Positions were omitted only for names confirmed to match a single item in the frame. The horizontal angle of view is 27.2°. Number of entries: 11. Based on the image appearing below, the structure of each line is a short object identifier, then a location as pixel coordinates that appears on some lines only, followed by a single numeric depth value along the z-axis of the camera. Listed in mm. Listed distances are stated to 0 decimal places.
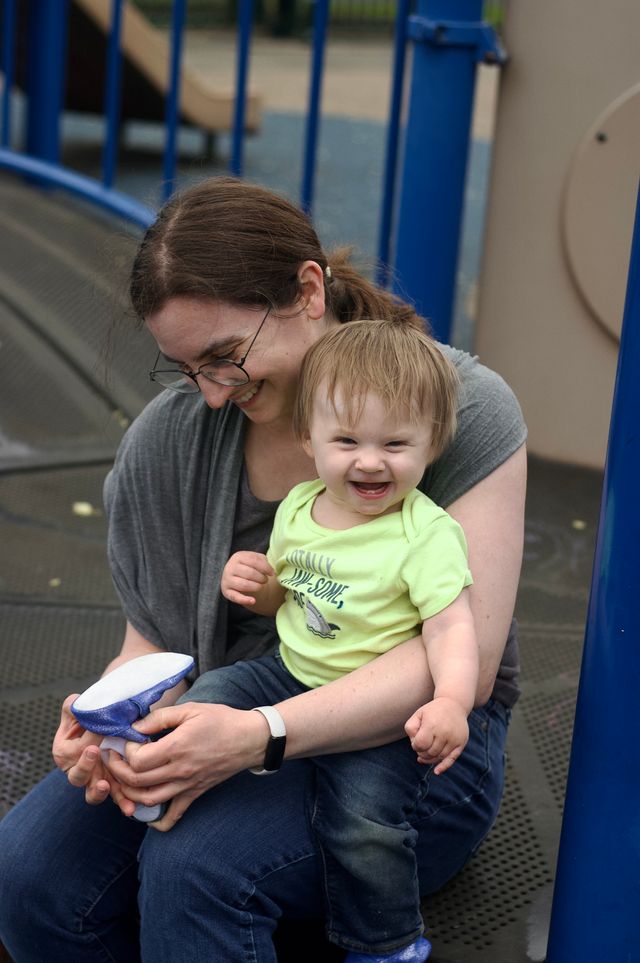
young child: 1765
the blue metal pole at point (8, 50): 5707
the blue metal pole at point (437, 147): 3545
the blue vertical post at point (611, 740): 1528
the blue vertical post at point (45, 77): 6012
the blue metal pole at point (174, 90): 4727
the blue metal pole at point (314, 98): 4180
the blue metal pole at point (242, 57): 4574
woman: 1771
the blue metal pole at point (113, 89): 5074
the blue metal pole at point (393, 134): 3965
